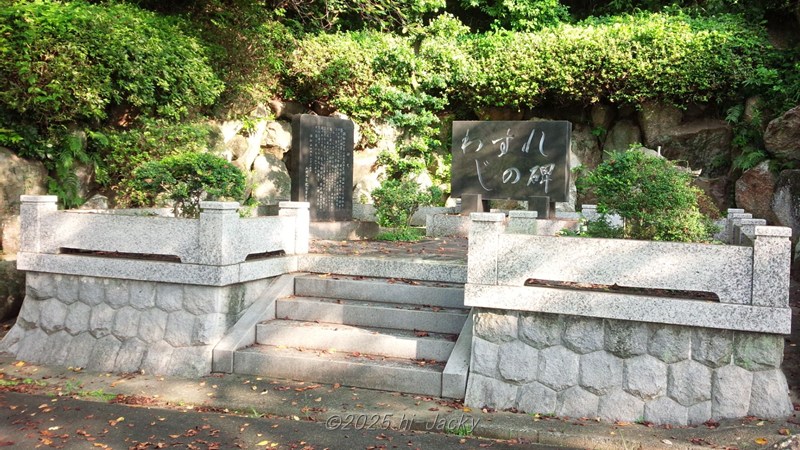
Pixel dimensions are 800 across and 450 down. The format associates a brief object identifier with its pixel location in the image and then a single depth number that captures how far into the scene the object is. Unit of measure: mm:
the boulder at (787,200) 10898
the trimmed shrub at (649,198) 6535
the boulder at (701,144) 15258
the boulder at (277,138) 16000
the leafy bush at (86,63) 9758
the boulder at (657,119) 15945
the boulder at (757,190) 12672
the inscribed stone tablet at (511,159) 12195
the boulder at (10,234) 9289
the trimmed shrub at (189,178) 8202
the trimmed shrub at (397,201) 11367
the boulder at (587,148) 17125
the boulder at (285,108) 16469
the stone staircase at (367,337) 6219
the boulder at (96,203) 10273
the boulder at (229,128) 14602
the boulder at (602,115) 16812
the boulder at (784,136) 12344
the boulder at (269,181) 14891
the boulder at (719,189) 14492
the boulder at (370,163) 16625
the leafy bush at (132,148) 11164
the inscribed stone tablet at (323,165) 11617
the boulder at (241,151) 14609
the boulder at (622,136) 16594
